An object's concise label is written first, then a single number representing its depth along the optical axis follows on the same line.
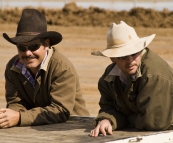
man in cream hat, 9.81
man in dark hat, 11.28
